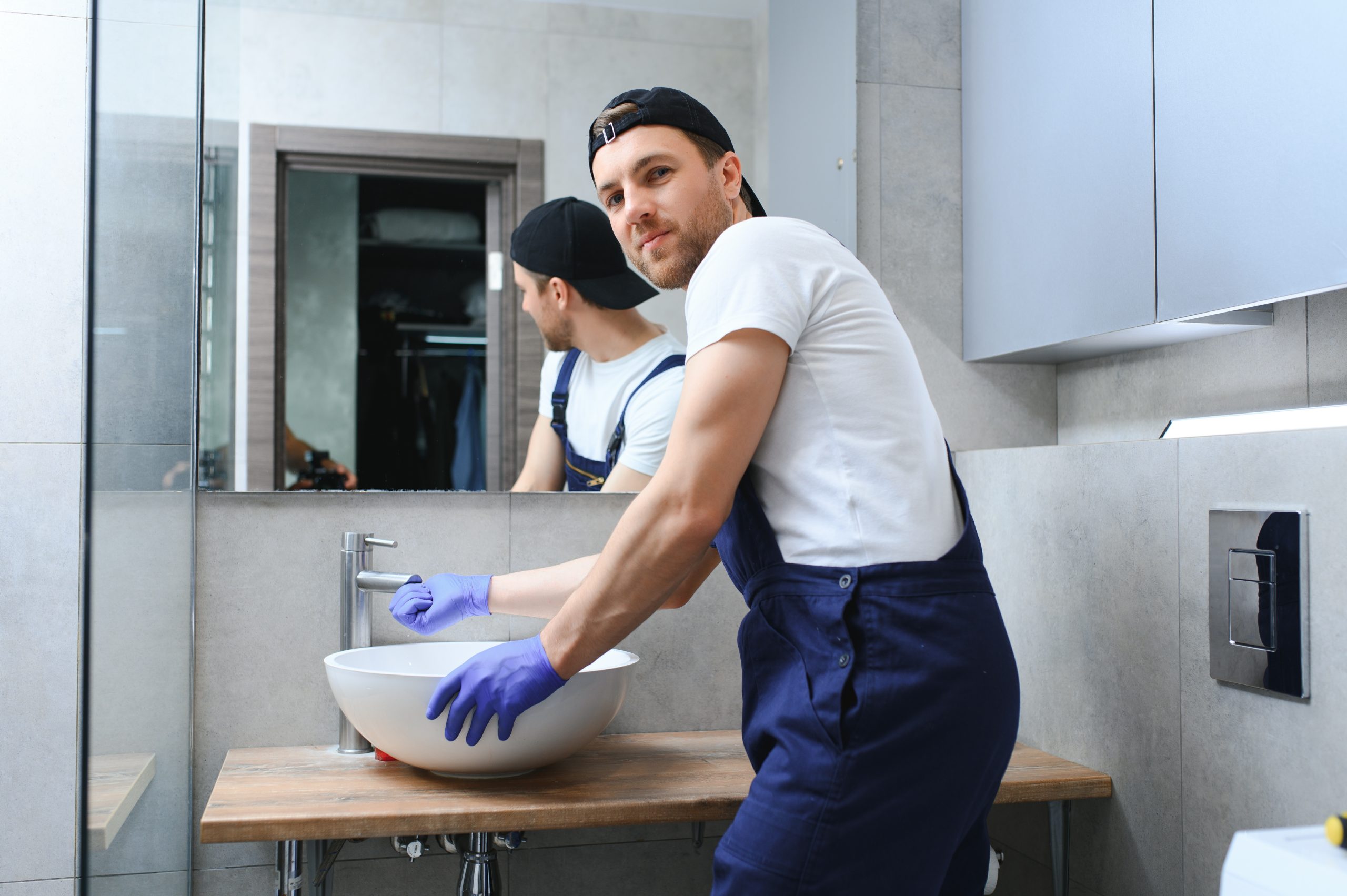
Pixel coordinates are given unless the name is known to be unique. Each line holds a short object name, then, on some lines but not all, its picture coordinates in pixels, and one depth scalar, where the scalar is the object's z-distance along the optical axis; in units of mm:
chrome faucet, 1473
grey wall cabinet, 1105
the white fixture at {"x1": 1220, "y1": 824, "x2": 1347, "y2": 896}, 628
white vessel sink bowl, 1244
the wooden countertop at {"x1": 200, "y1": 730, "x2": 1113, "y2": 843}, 1171
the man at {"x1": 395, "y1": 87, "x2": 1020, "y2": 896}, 1010
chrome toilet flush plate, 1086
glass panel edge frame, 760
